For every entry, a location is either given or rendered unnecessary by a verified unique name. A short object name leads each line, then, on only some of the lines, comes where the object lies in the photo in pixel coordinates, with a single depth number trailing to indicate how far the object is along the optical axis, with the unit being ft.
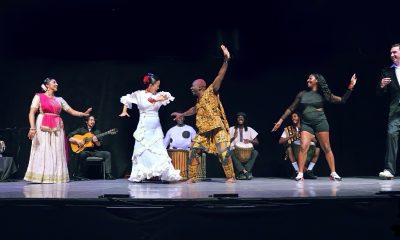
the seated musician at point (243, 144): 31.34
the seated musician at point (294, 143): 31.50
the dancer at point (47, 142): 27.20
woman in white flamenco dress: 26.53
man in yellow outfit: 25.59
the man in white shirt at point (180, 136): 32.22
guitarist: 32.37
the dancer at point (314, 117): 27.32
